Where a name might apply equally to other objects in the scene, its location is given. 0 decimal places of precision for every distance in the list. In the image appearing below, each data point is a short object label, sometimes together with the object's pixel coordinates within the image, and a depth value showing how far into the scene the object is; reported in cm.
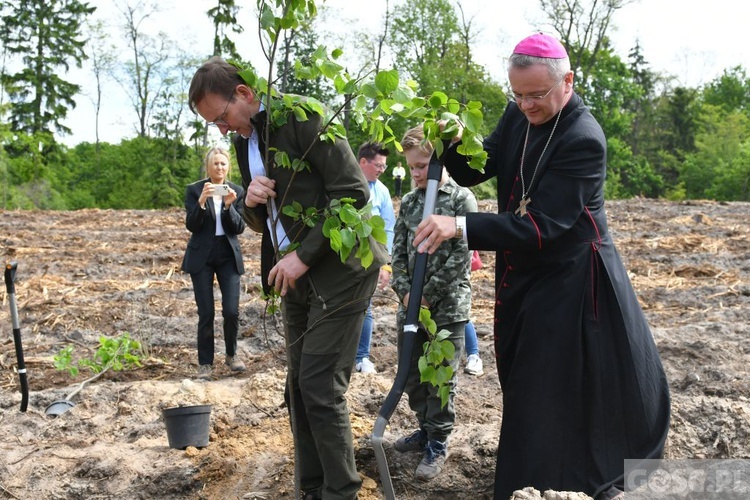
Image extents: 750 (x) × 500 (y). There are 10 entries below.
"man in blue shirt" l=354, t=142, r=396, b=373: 647
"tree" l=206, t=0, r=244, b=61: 3431
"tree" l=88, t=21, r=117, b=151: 4025
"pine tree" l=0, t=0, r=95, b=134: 3903
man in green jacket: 340
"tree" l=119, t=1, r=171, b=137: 3800
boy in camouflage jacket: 429
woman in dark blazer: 707
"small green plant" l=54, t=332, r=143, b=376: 704
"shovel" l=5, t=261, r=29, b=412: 577
